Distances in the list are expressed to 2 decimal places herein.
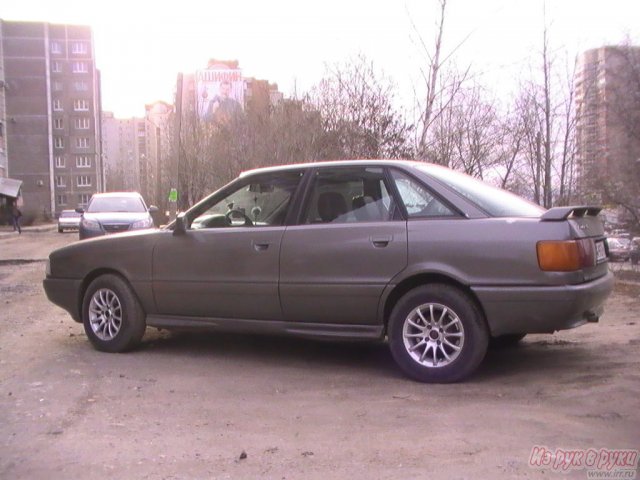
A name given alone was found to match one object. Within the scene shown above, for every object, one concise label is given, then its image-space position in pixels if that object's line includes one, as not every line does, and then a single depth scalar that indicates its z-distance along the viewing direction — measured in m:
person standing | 30.97
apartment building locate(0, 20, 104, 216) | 74.06
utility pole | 21.50
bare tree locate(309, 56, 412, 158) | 13.65
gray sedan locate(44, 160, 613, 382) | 4.65
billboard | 74.40
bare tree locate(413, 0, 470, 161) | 11.75
